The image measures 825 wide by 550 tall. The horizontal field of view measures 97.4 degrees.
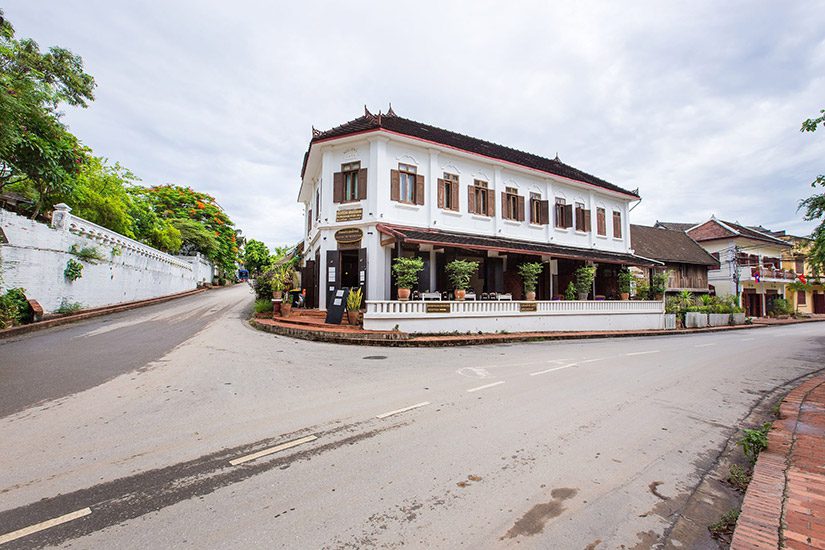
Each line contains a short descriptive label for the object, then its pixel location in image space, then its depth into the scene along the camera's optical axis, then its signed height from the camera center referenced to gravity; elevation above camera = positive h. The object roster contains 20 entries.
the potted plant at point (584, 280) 16.98 +0.71
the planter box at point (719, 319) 21.75 -1.38
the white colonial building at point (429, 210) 14.23 +3.69
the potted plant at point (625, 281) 18.41 +0.75
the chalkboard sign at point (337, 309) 12.34 -0.60
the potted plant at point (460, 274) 12.93 +0.69
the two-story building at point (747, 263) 32.10 +3.14
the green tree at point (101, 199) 18.20 +4.60
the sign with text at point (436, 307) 11.89 -0.47
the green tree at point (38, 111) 7.96 +4.67
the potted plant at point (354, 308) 12.11 -0.57
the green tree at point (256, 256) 51.50 +4.91
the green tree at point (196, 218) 31.73 +6.76
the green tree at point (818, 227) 8.13 +1.64
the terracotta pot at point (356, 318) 12.09 -0.88
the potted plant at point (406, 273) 12.06 +0.65
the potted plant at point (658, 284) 19.44 +0.65
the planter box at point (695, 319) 20.11 -1.28
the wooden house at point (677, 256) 28.02 +3.24
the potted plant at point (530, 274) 15.14 +0.84
